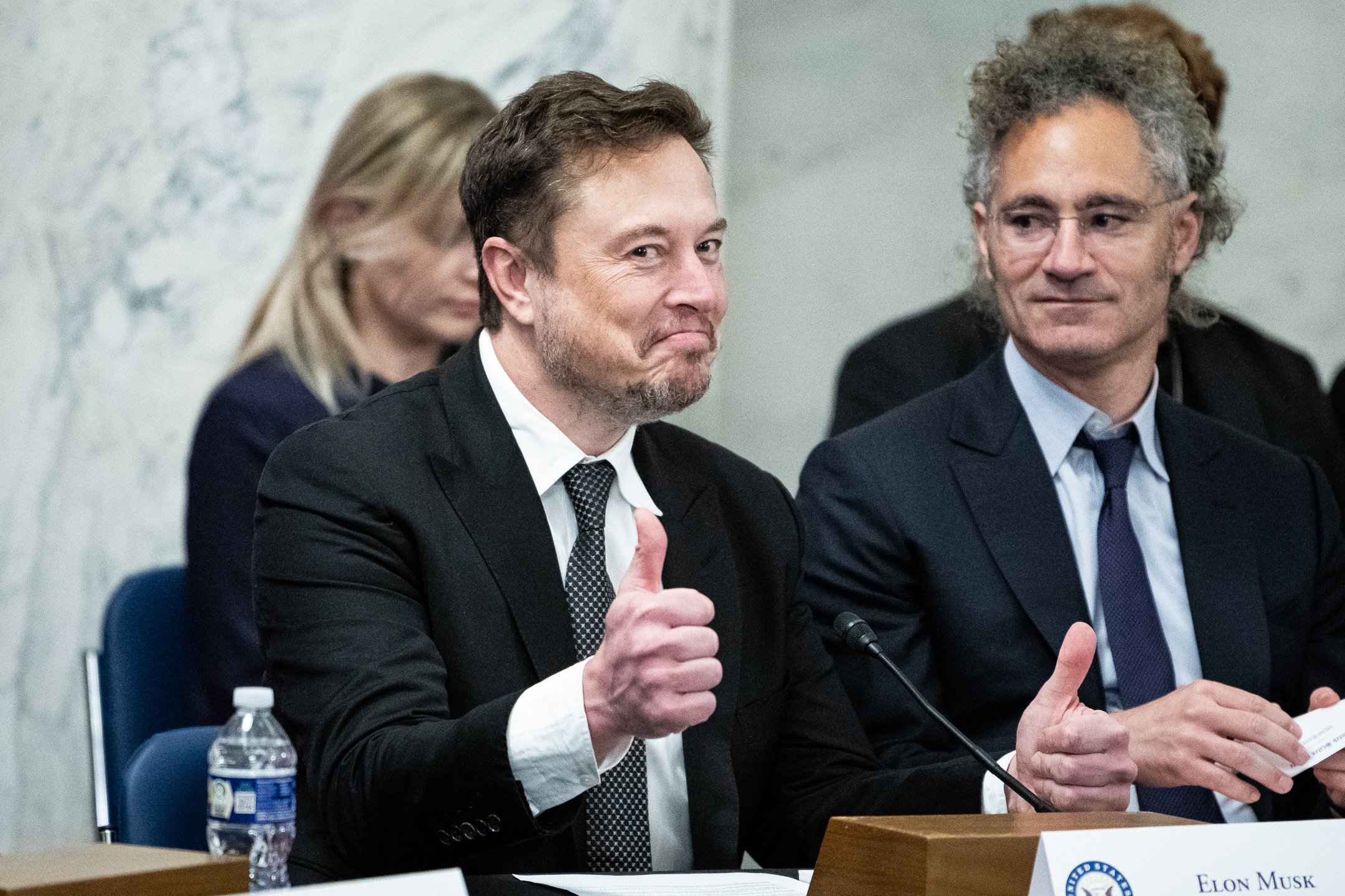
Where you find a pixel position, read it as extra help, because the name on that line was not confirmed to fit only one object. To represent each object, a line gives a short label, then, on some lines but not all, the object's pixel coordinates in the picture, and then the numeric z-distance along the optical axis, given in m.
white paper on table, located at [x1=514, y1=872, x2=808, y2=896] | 4.89
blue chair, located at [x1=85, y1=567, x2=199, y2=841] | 5.40
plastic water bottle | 4.89
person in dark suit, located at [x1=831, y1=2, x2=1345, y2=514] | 5.75
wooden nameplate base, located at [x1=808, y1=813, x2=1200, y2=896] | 4.76
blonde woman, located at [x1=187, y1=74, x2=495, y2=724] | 5.83
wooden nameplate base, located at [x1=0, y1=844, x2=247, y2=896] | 4.71
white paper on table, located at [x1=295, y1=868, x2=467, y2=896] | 4.69
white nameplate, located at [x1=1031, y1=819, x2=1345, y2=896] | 4.77
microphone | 5.00
